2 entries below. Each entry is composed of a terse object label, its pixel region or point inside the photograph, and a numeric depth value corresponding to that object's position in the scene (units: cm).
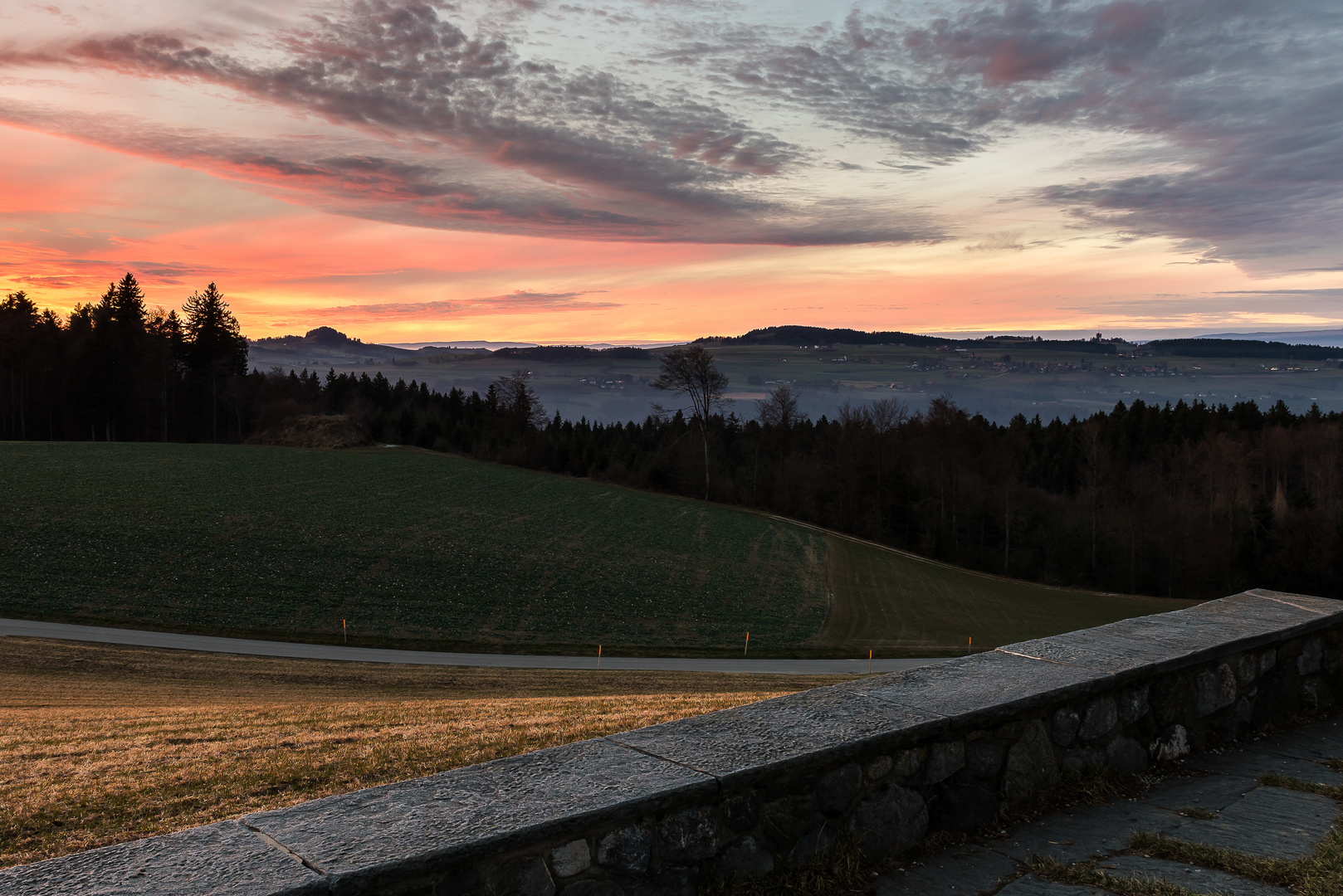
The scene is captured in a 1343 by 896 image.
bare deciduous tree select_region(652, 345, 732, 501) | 7506
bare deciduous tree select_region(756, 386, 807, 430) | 7931
